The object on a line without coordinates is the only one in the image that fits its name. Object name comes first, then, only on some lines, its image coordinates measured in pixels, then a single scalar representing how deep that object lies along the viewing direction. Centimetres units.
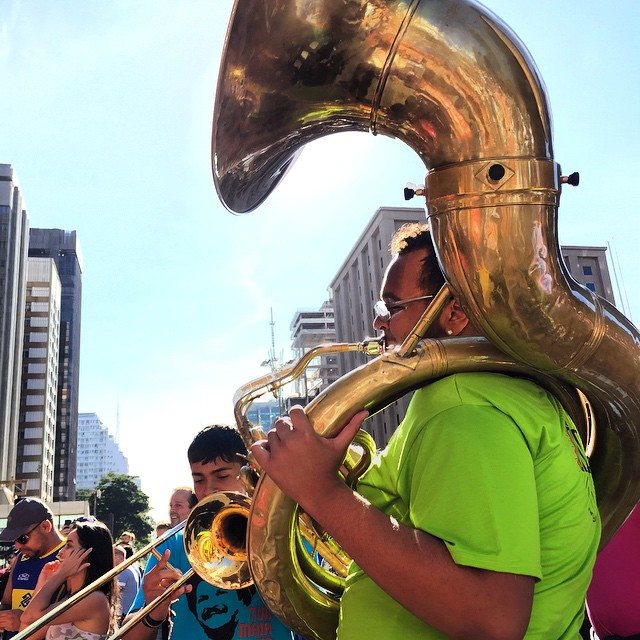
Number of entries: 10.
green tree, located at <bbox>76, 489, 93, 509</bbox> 7794
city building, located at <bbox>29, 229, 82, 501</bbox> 7625
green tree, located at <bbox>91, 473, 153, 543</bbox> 5847
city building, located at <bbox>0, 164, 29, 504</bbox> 4681
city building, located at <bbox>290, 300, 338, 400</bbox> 8606
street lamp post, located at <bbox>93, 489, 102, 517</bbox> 5072
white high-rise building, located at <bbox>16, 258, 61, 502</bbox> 6150
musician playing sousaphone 105
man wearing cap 471
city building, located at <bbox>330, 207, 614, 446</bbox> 3828
